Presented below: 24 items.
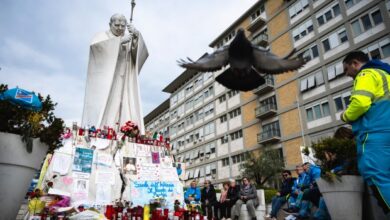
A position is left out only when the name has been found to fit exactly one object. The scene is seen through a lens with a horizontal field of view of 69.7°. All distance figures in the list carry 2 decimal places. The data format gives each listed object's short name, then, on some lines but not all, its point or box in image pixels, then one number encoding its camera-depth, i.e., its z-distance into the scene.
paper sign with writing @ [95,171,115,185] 7.24
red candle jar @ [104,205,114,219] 5.78
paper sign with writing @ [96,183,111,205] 7.01
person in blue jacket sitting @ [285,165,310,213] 5.93
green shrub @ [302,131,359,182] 3.86
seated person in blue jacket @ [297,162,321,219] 5.15
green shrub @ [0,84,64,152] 3.49
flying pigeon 2.71
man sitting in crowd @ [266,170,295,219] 7.13
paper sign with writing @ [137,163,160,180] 7.93
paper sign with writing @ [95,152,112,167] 7.54
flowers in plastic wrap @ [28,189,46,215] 5.85
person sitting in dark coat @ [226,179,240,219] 8.91
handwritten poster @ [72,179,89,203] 6.76
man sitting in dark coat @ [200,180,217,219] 9.59
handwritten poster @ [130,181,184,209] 7.44
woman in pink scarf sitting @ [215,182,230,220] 9.09
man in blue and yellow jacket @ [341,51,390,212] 2.62
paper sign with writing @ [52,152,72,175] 6.89
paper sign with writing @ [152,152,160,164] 8.61
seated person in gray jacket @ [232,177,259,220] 8.22
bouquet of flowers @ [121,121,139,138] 8.87
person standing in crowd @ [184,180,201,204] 9.07
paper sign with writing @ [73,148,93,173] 7.17
